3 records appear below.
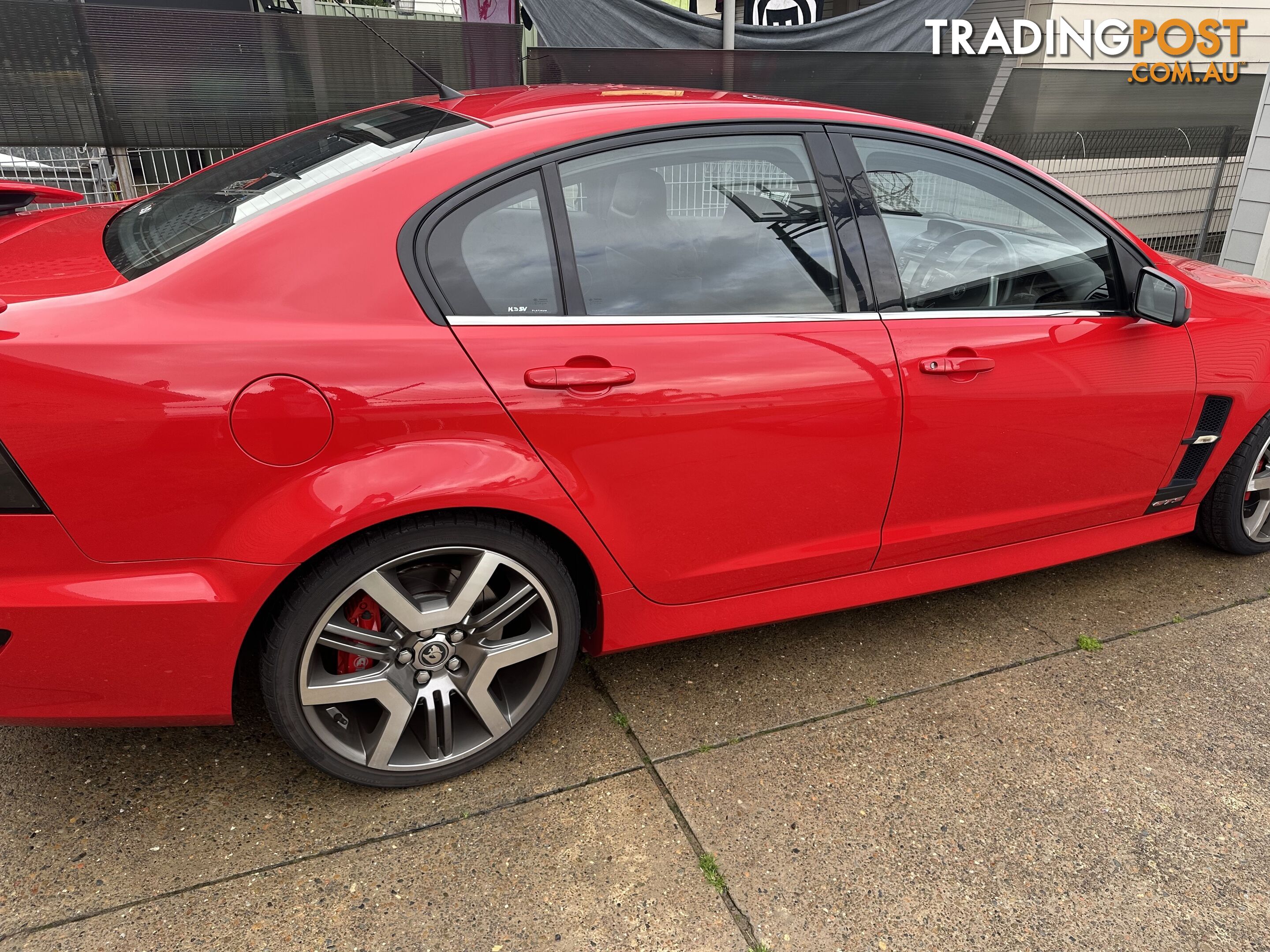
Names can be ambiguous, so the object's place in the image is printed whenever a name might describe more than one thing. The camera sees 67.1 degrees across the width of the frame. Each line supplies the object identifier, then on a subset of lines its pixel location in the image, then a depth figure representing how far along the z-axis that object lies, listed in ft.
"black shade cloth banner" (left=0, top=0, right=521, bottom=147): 17.79
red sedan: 6.32
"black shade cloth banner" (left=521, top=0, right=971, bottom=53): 22.35
